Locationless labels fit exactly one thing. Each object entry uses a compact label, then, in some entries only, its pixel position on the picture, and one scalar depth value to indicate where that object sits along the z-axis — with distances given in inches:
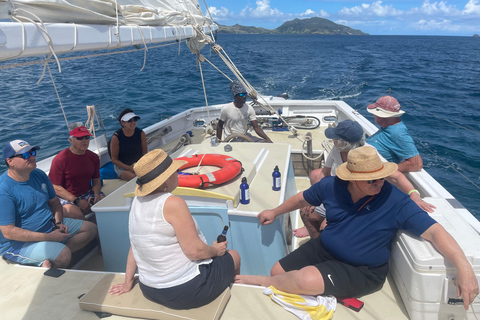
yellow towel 80.6
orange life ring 107.7
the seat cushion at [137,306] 78.7
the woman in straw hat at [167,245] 72.6
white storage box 75.4
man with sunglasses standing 189.3
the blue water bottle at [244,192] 105.0
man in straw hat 79.4
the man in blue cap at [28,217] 99.1
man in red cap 132.5
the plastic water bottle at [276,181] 114.9
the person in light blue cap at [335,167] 103.8
